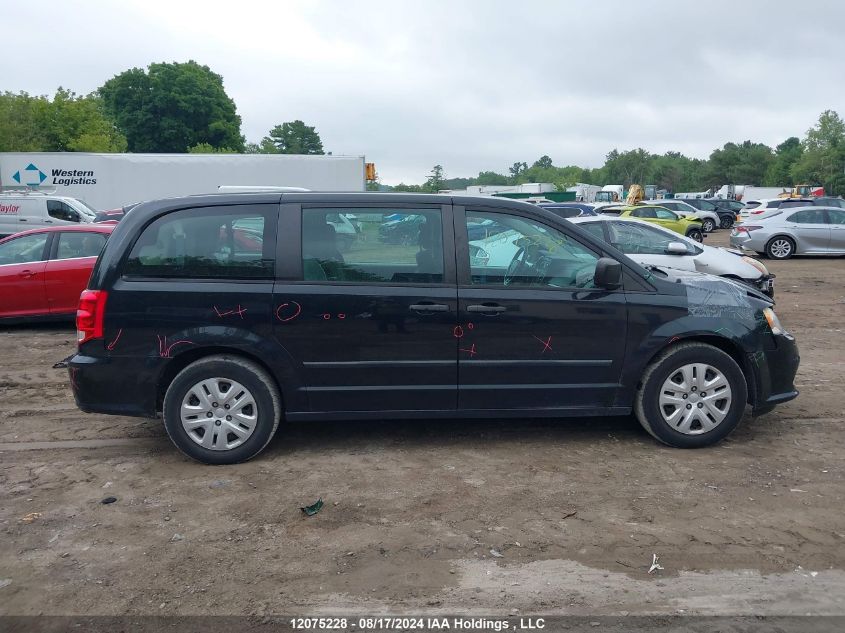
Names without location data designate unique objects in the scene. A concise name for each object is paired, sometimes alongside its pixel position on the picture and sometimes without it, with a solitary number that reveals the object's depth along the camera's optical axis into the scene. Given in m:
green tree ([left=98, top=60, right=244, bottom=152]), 67.31
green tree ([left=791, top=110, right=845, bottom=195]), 76.82
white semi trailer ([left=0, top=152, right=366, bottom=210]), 25.81
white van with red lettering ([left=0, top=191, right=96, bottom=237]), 19.59
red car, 9.54
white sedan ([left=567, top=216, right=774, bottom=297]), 10.00
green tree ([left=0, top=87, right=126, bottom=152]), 37.44
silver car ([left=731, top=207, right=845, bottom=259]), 19.66
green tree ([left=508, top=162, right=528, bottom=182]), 174.38
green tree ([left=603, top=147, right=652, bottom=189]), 133.38
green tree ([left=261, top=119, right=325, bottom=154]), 109.62
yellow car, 24.69
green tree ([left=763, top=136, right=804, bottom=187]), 93.81
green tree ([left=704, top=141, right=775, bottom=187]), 106.31
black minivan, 4.81
